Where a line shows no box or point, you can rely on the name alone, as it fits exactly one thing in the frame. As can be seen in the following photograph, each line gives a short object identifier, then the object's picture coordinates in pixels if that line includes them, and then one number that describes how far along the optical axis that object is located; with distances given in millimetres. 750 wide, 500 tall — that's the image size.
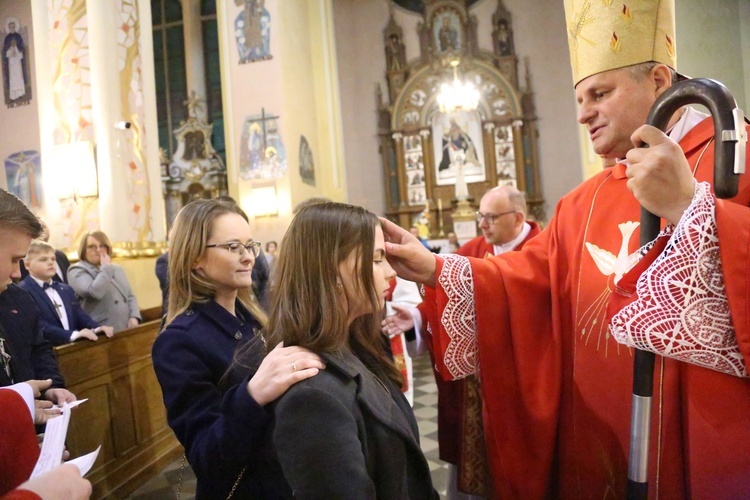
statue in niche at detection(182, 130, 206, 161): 13793
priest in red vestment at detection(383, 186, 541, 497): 1801
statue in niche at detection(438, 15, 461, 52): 14305
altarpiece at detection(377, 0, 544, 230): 13844
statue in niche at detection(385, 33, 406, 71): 14383
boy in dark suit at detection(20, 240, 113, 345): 3381
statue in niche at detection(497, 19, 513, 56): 14109
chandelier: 12070
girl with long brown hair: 1014
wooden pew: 3246
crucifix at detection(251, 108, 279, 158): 10555
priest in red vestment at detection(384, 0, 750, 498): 1358
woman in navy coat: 1221
